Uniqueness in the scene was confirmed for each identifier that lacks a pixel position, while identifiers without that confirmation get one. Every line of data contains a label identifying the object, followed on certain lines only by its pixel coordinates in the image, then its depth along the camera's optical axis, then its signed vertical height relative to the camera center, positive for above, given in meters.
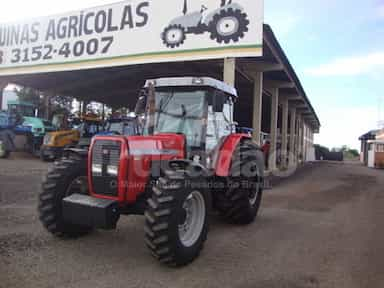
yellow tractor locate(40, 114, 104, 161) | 15.17 +0.46
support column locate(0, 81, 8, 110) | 16.97 +3.10
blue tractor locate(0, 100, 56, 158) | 15.91 +0.82
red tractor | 3.45 -0.33
